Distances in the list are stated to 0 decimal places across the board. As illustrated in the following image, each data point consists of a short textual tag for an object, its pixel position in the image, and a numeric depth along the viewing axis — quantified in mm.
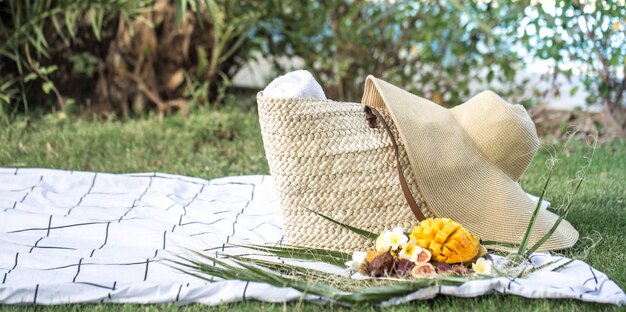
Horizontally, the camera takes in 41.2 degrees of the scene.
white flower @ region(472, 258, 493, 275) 2284
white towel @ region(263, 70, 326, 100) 2646
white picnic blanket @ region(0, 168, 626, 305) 2232
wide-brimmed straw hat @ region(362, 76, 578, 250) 2674
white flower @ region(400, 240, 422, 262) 2330
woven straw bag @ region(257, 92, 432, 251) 2637
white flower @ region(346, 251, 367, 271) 2365
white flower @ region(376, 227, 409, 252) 2395
